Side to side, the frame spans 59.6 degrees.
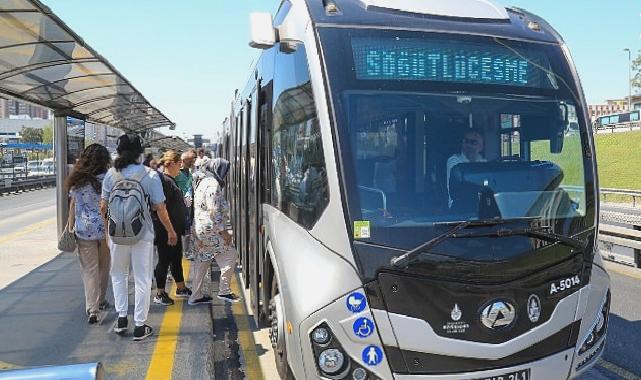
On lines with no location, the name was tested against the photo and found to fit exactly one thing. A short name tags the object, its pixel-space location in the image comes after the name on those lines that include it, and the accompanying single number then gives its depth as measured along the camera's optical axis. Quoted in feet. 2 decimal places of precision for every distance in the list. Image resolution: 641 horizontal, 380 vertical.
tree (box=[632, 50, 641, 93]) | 252.62
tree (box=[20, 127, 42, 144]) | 306.14
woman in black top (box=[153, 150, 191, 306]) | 22.08
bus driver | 11.37
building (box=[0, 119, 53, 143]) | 251.48
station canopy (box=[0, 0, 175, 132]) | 18.47
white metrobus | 10.00
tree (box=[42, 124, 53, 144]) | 334.69
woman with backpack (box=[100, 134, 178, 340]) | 16.51
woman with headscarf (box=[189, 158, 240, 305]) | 21.22
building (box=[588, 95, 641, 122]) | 366.63
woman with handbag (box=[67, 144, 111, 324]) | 18.84
